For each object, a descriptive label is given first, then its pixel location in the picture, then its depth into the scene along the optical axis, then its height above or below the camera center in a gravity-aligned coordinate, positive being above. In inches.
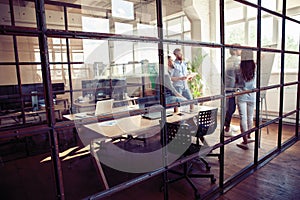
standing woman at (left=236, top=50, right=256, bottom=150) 128.9 -6.9
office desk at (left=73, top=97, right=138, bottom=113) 154.7 -17.5
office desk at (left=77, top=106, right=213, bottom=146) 96.3 -21.6
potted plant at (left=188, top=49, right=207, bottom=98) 207.6 +2.3
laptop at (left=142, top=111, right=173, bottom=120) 120.1 -20.1
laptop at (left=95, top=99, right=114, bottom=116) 116.5 -13.7
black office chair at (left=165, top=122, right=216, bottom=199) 87.2 -25.3
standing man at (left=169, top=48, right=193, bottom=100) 151.5 +3.6
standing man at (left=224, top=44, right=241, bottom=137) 125.2 +4.3
